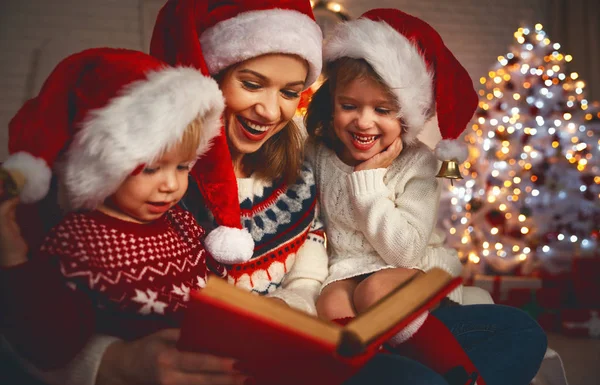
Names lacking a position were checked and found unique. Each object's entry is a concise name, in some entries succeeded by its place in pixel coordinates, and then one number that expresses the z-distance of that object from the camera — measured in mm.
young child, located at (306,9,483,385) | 1347
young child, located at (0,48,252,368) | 827
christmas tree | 3330
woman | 912
